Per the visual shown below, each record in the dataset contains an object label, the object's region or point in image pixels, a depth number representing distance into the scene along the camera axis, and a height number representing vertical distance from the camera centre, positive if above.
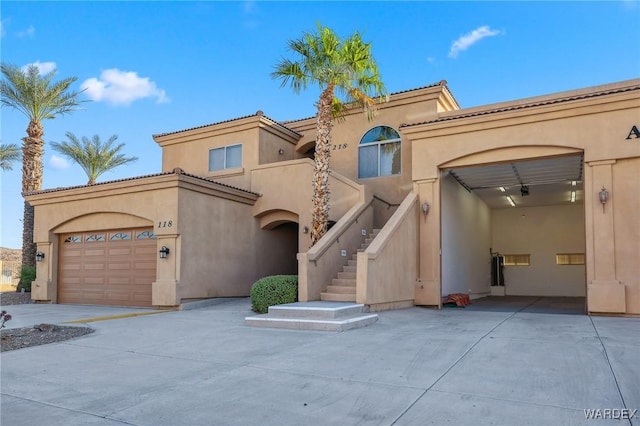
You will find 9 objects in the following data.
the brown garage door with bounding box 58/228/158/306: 15.60 -0.63
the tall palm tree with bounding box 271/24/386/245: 14.10 +5.30
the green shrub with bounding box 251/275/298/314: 12.45 -1.15
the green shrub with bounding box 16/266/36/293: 21.02 -1.30
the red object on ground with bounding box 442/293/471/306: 15.18 -1.58
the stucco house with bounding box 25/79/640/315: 11.89 +1.44
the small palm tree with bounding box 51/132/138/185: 27.11 +5.46
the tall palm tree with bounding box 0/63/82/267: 22.06 +6.66
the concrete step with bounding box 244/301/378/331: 9.68 -1.47
